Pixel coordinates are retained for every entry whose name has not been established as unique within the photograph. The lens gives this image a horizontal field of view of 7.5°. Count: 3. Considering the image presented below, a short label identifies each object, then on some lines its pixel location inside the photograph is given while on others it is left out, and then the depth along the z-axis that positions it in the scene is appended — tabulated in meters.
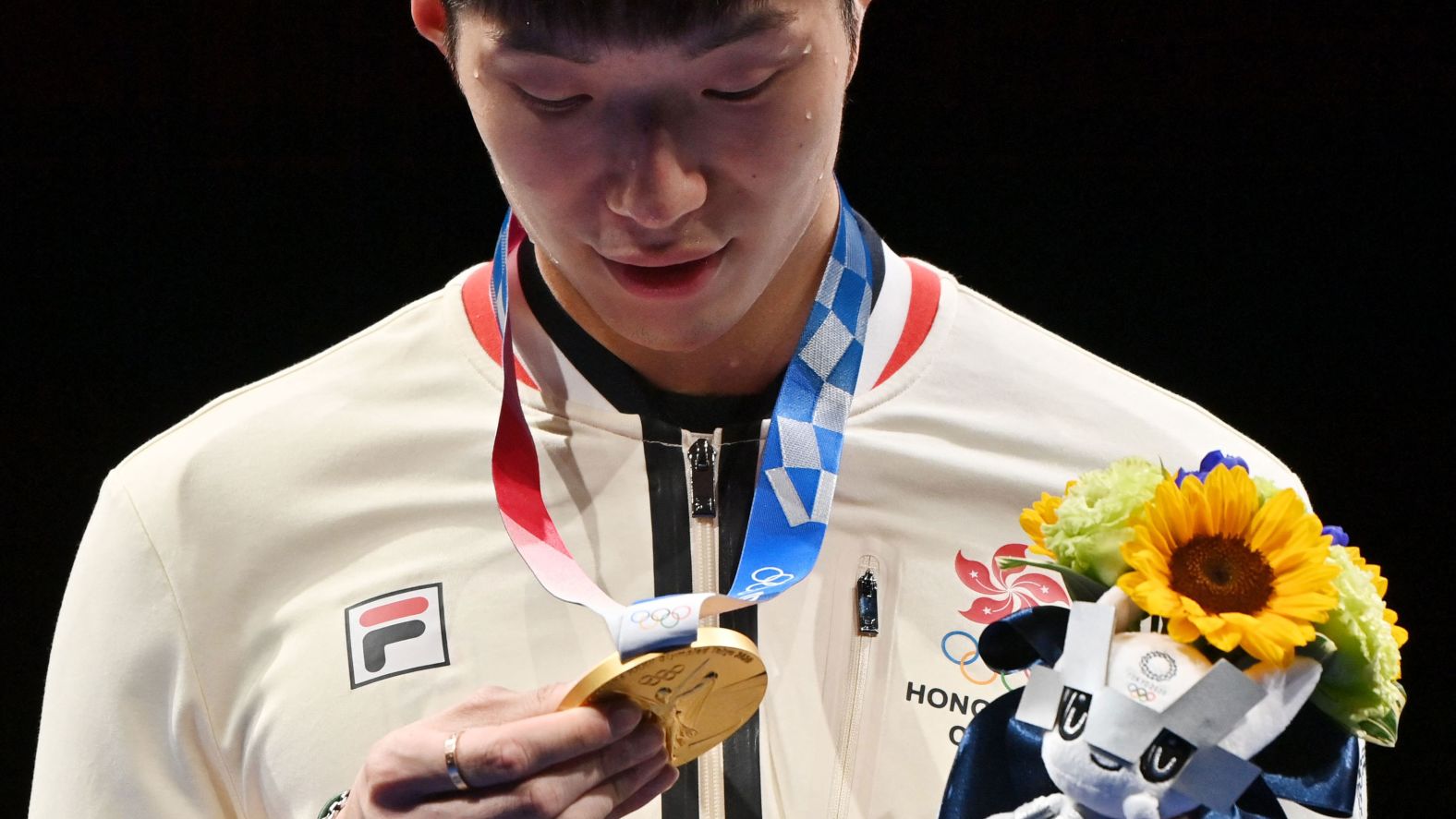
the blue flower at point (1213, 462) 4.18
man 4.25
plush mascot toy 4.13
